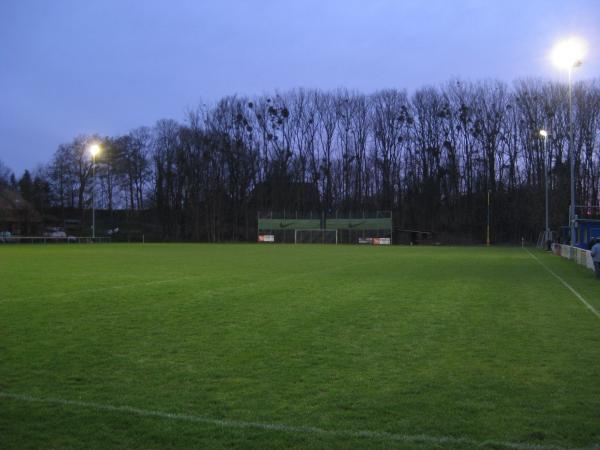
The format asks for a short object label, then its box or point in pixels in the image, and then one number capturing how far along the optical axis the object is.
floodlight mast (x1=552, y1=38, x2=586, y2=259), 29.47
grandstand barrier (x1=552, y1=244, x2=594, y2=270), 24.66
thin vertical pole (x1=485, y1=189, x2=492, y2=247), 65.30
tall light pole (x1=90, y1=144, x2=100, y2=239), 78.54
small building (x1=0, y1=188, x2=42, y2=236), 76.50
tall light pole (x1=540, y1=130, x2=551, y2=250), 48.62
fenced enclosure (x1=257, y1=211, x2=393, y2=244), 71.12
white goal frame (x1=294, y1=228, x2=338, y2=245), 71.31
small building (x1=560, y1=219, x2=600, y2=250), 37.66
